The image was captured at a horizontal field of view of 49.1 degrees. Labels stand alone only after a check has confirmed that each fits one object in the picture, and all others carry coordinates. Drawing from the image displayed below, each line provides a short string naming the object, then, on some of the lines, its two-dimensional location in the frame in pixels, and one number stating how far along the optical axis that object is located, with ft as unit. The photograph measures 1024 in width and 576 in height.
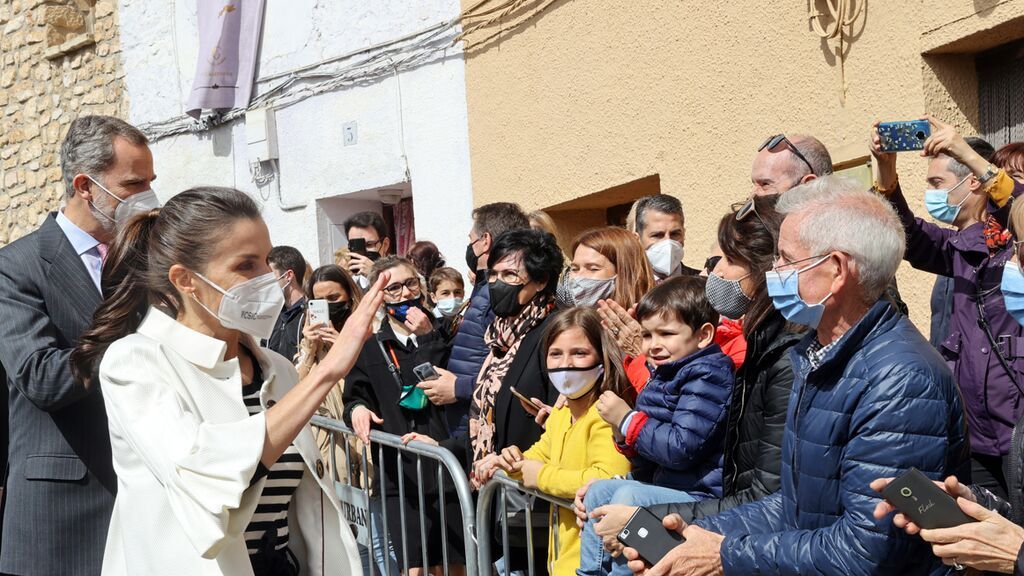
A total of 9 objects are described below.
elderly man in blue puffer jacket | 8.64
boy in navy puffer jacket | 11.80
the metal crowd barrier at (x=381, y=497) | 13.89
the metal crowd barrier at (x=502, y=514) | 13.44
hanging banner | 38.24
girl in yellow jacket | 13.14
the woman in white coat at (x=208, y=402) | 8.29
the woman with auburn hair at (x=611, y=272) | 15.62
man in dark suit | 11.32
